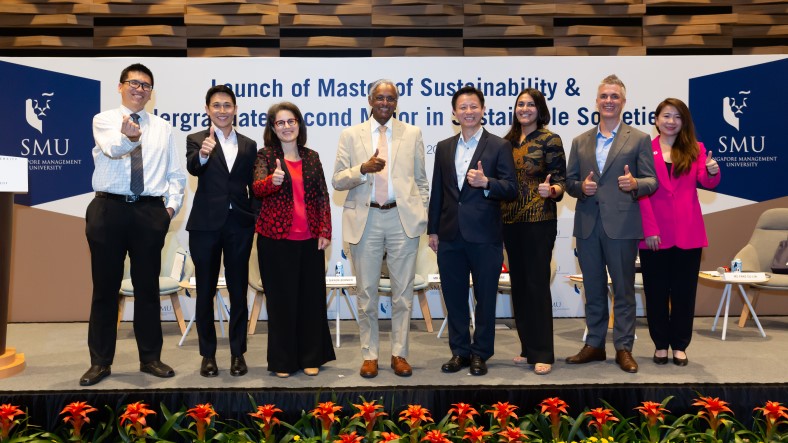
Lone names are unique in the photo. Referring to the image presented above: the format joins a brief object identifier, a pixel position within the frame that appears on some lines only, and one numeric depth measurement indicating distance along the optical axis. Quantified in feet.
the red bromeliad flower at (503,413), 10.71
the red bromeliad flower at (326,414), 10.53
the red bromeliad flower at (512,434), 9.81
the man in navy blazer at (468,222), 13.57
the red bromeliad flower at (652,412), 10.65
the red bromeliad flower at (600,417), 10.44
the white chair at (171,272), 18.42
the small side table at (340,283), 17.83
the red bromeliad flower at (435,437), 9.59
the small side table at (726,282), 18.03
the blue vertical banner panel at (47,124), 20.86
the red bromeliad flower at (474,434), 9.80
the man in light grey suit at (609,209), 13.98
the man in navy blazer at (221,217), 13.35
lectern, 13.67
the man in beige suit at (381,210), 13.54
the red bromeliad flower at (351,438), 9.50
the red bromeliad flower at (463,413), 10.67
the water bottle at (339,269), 19.43
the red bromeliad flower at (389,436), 9.85
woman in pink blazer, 14.16
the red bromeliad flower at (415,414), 10.31
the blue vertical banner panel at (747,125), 21.59
